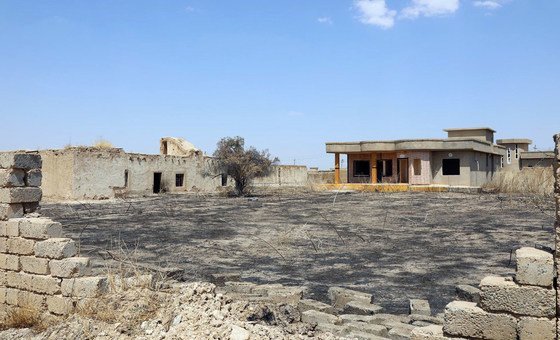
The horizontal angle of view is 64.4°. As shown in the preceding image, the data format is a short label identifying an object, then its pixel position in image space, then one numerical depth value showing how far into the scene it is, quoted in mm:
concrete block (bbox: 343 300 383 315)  6355
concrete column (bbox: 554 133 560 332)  4273
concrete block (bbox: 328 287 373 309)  6832
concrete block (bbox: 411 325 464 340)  4551
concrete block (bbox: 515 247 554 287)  4312
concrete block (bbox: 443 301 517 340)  4375
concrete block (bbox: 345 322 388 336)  5488
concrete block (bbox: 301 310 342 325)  5809
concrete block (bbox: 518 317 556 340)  4238
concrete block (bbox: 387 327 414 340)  5314
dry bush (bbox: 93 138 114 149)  28773
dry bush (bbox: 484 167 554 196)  25127
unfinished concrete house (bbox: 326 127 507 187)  29969
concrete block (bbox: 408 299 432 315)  6281
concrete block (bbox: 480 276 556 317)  4285
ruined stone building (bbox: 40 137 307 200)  24922
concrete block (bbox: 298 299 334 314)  6285
